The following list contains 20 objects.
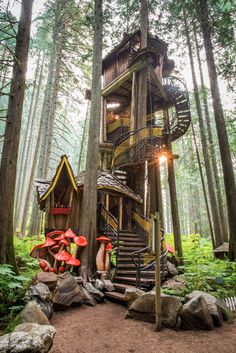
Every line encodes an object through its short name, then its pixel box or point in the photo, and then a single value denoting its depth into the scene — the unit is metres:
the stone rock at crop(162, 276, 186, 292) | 6.70
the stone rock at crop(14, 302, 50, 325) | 4.24
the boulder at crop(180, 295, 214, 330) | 4.71
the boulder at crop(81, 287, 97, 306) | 6.57
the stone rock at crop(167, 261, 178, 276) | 9.24
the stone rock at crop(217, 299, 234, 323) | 5.25
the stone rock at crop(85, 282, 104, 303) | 6.90
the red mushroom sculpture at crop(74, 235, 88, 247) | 7.73
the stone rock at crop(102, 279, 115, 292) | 7.36
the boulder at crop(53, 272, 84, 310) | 5.90
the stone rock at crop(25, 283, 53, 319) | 5.17
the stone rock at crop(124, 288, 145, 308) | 6.01
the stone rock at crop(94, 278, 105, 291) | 7.35
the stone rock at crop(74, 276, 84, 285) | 7.14
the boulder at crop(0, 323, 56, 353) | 2.97
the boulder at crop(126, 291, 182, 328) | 4.85
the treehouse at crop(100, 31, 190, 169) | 14.39
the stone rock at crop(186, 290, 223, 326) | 4.97
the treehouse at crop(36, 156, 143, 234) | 9.45
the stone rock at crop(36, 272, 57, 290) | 6.04
